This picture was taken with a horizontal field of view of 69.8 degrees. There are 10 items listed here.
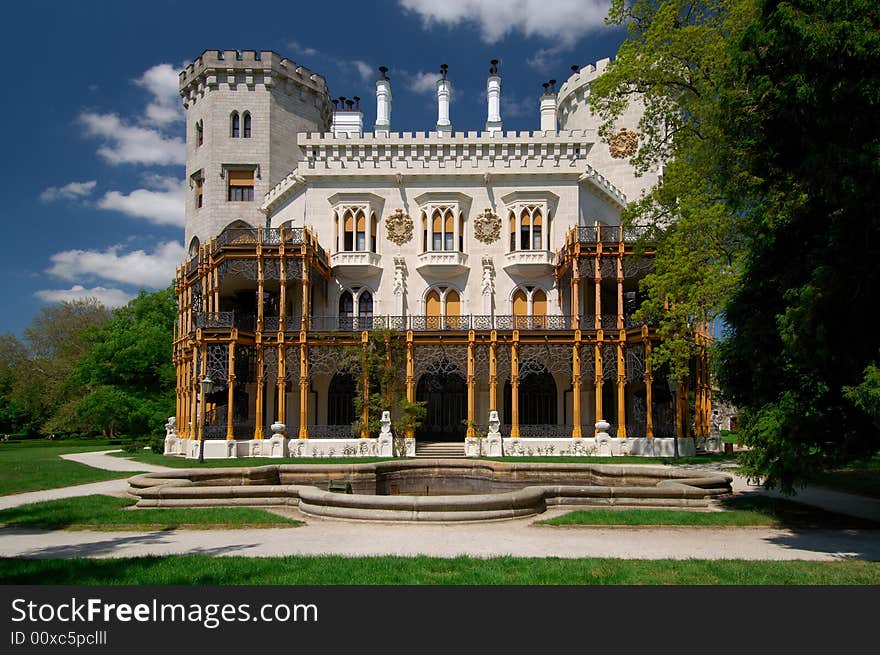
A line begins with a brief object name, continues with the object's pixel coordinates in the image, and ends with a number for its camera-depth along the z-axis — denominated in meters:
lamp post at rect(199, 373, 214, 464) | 22.47
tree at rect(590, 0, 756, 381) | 18.02
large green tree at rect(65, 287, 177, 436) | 38.44
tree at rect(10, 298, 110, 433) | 54.31
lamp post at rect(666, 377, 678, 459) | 22.14
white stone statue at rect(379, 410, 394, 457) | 26.83
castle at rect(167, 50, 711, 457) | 28.45
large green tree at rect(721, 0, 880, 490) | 8.28
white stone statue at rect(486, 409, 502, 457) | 27.12
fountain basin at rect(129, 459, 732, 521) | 11.83
